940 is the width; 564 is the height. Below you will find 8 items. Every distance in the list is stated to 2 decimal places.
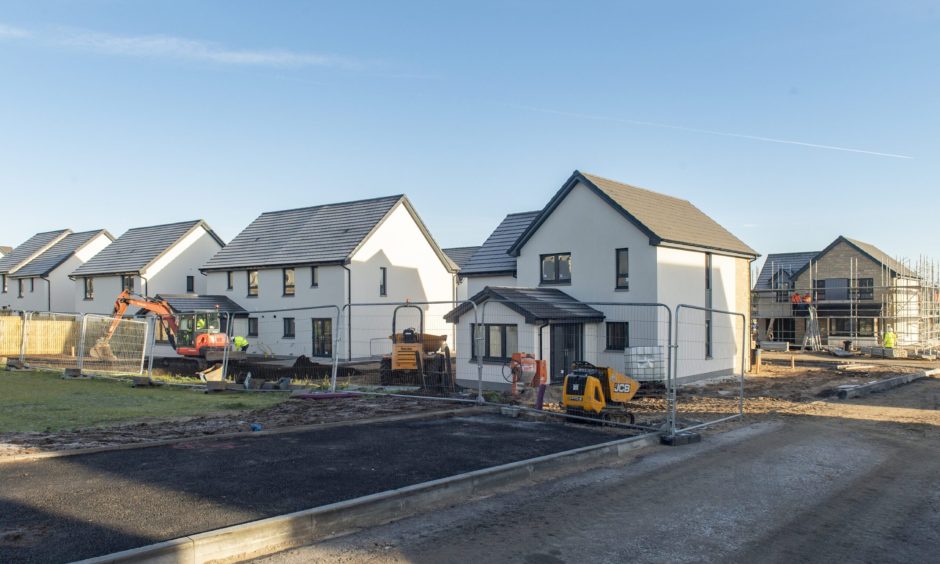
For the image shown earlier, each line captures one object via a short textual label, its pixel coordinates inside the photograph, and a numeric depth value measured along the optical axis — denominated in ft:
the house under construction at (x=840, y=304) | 152.56
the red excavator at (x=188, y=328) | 100.83
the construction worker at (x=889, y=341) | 134.31
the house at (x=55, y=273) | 179.52
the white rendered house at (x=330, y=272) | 114.83
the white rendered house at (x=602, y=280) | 77.41
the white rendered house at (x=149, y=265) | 146.30
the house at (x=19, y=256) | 194.49
